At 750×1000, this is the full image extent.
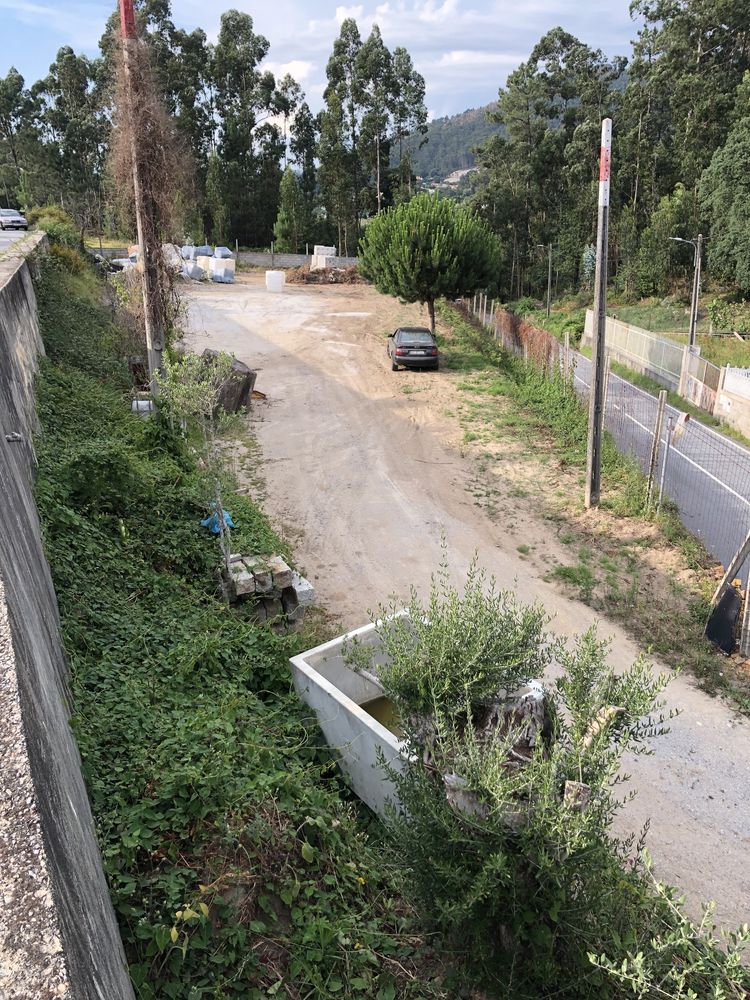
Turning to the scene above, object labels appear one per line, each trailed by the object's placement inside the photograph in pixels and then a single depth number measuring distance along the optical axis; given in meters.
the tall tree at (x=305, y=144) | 58.03
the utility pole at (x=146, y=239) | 11.83
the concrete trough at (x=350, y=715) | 5.69
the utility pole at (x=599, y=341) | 10.98
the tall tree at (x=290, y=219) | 51.06
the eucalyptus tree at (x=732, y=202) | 35.19
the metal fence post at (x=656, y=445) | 11.25
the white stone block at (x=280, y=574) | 8.54
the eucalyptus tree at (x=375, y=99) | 52.22
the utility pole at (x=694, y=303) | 24.87
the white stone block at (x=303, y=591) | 8.72
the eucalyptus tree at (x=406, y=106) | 52.28
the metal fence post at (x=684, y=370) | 22.59
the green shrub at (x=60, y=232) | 23.42
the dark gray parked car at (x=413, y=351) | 21.33
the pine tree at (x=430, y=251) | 21.84
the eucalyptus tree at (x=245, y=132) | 53.06
